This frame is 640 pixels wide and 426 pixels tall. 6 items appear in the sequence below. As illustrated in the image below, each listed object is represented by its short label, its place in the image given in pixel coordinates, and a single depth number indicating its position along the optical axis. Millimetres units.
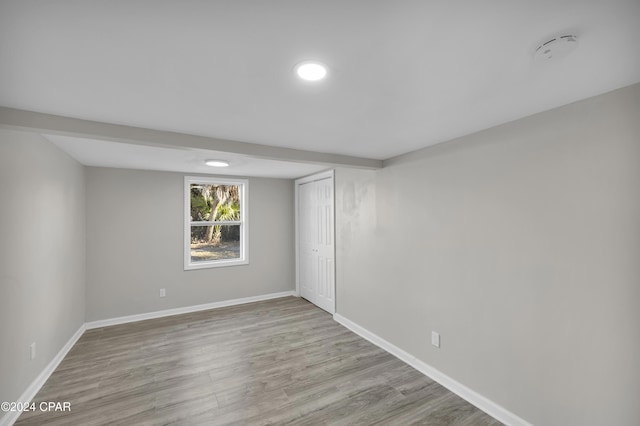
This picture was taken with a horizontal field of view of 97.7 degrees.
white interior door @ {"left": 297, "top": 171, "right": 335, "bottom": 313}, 4355
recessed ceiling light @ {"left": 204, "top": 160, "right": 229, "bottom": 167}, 3545
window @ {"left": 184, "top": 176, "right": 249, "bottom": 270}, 4602
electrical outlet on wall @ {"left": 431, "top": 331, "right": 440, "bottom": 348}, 2602
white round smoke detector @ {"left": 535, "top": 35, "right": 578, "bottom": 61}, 1102
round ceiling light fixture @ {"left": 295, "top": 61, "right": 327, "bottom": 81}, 1269
